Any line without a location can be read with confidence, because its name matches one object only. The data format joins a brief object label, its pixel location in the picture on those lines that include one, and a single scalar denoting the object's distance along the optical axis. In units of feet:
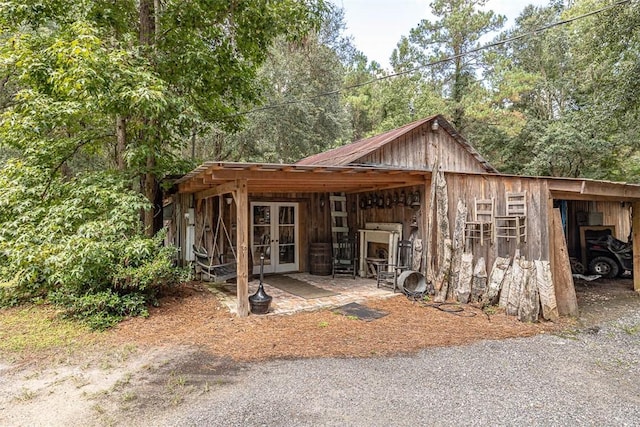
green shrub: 15.39
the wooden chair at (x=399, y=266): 22.13
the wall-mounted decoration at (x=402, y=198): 23.02
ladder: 28.25
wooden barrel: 27.25
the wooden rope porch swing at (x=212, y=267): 21.51
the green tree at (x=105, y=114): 16.05
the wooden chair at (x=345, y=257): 26.48
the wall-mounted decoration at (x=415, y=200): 21.76
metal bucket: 20.53
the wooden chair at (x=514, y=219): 17.46
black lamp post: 16.78
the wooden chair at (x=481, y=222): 18.53
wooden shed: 16.80
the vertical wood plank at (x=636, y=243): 22.31
